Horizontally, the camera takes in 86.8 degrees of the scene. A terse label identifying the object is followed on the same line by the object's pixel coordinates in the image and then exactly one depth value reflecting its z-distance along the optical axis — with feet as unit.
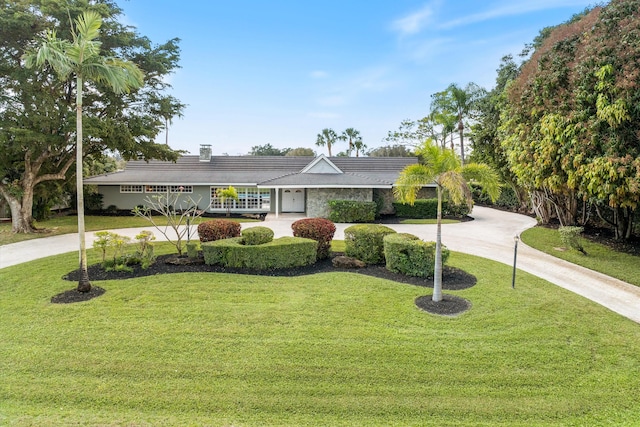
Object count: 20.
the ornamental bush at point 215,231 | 37.35
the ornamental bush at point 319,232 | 36.01
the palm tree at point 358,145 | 168.04
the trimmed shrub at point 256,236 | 33.94
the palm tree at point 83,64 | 23.53
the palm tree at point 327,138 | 168.45
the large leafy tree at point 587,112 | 32.14
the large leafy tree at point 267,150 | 207.10
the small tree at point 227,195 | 58.18
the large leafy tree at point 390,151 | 163.08
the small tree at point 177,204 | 79.30
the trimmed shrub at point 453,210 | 74.23
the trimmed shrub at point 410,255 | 29.81
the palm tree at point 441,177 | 22.85
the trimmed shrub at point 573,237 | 40.47
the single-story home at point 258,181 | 71.61
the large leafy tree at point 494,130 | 66.53
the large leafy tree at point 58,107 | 46.60
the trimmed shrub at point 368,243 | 33.96
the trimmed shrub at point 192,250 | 34.55
